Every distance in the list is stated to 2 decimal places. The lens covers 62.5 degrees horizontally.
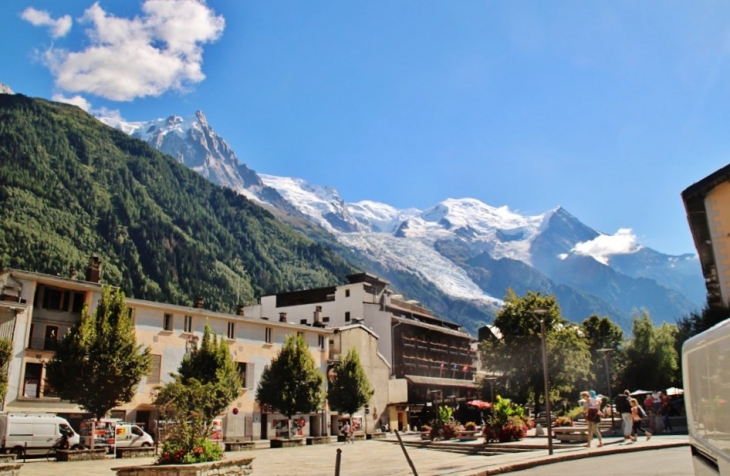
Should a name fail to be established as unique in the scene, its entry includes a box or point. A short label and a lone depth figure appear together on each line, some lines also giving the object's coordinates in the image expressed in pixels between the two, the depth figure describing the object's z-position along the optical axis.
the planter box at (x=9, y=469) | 12.97
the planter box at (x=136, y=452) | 29.64
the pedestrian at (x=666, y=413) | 30.88
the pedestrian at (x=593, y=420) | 22.93
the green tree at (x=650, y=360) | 61.19
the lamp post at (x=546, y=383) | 21.20
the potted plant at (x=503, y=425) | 28.80
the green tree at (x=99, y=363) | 34.03
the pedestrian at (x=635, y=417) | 24.64
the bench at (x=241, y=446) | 34.56
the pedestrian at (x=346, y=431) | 46.94
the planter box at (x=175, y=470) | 14.84
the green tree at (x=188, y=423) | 16.17
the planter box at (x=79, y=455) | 27.11
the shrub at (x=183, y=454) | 15.95
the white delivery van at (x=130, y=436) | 34.41
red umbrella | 40.87
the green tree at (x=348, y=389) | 54.44
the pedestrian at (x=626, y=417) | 24.08
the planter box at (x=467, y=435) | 35.53
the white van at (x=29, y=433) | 28.58
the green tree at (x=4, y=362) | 33.72
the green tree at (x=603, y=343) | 70.00
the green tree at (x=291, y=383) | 48.22
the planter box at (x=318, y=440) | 43.72
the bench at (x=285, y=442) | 39.50
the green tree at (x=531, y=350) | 45.66
